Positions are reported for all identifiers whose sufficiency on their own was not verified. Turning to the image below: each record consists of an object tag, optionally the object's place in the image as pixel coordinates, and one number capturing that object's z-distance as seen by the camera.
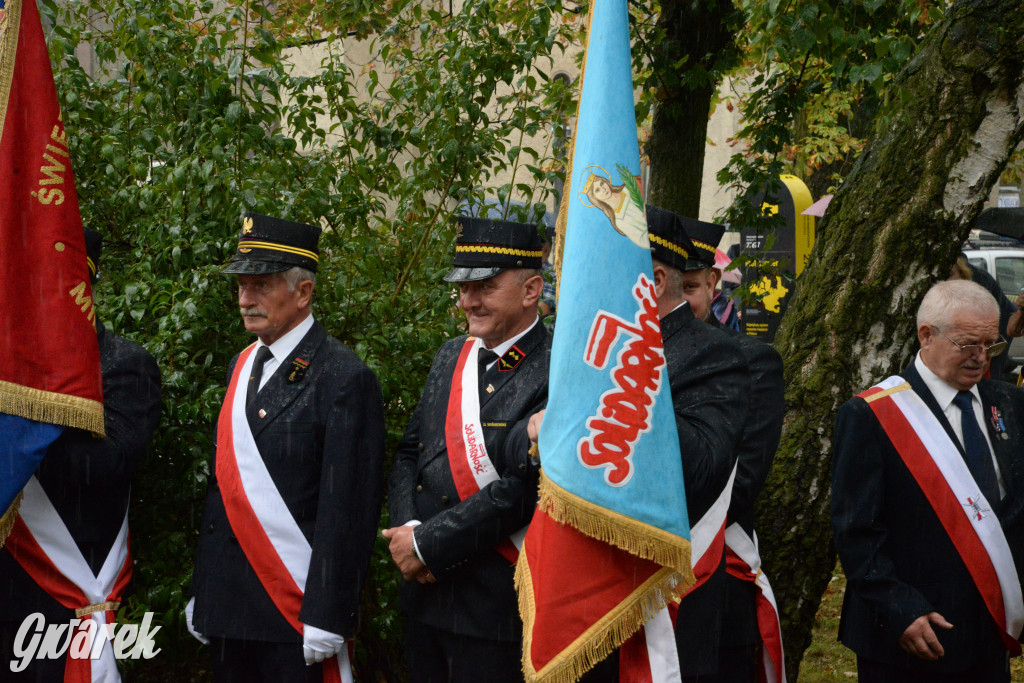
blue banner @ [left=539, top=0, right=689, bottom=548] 2.62
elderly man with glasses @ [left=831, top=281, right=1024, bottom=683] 3.51
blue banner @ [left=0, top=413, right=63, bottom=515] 3.36
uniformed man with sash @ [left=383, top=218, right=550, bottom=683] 3.23
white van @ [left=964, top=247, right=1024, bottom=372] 17.68
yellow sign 12.77
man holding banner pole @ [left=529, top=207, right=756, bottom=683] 2.80
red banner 3.43
